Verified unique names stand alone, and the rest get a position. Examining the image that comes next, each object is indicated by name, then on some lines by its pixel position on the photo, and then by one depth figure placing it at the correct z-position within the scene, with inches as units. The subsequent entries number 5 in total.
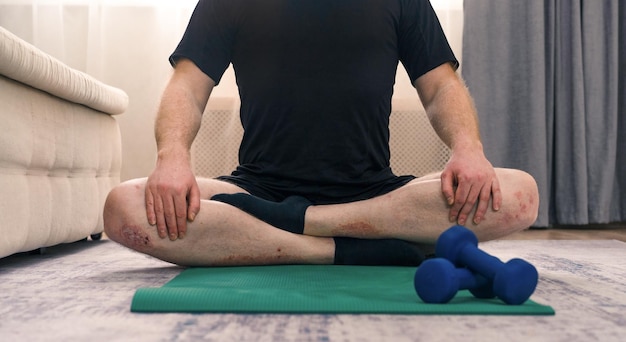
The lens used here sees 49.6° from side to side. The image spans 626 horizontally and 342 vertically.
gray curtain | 107.7
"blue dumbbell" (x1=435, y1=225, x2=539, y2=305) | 34.1
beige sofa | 54.6
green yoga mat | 33.6
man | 49.9
